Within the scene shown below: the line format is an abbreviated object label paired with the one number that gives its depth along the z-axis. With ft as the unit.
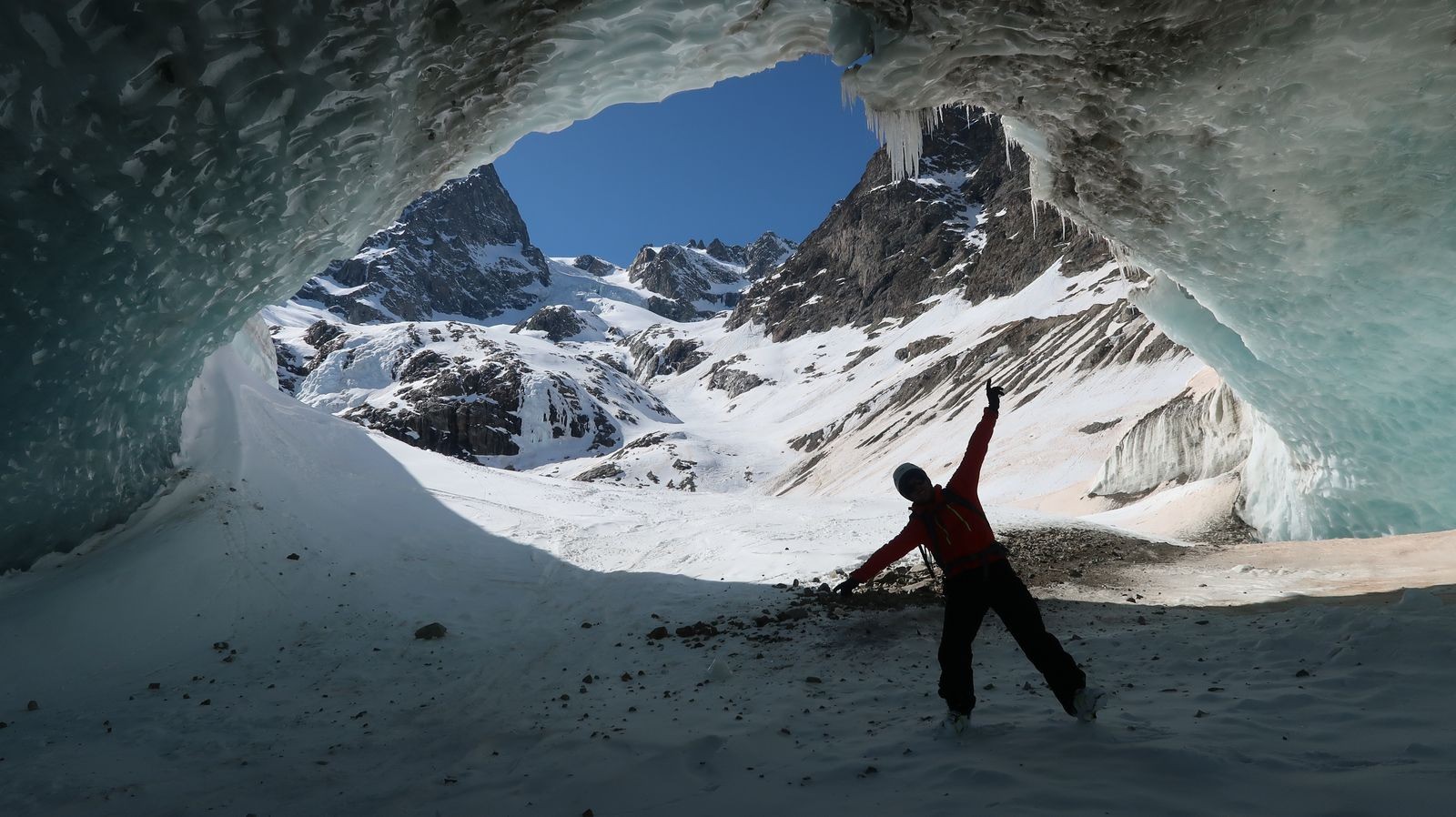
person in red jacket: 13.89
